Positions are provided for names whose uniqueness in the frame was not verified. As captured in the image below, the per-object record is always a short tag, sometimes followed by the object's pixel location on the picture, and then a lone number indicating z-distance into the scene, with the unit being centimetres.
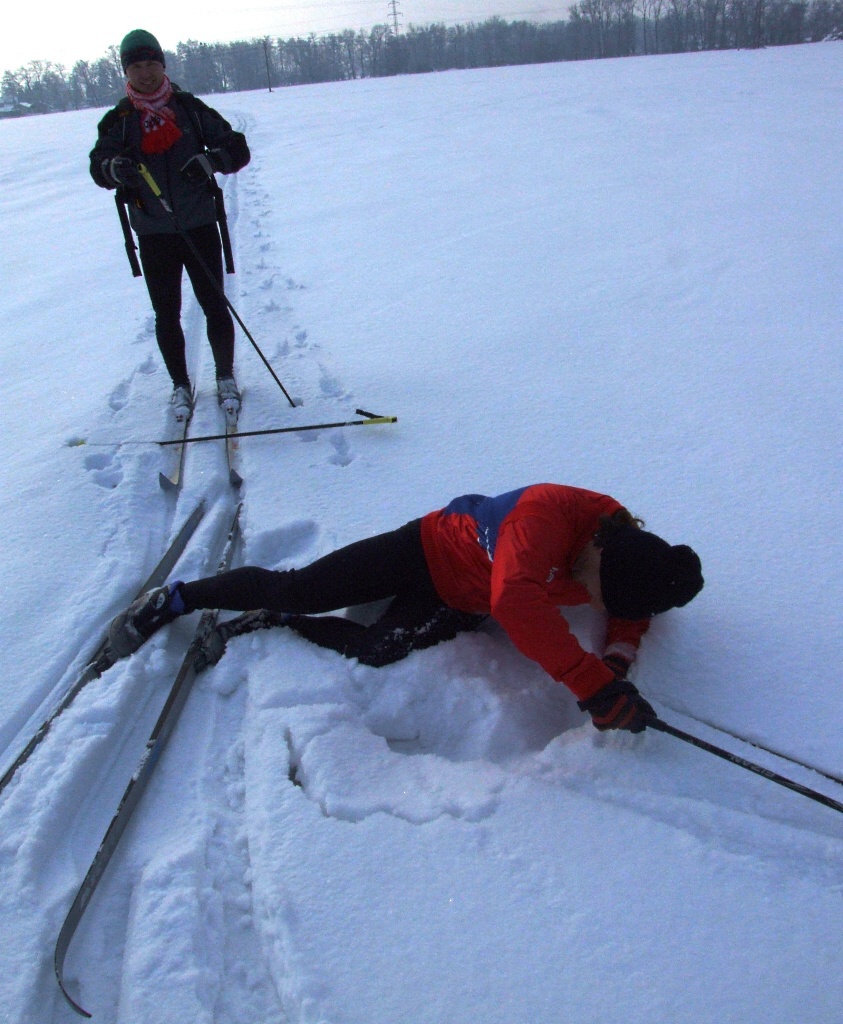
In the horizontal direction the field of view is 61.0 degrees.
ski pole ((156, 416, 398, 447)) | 338
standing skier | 311
